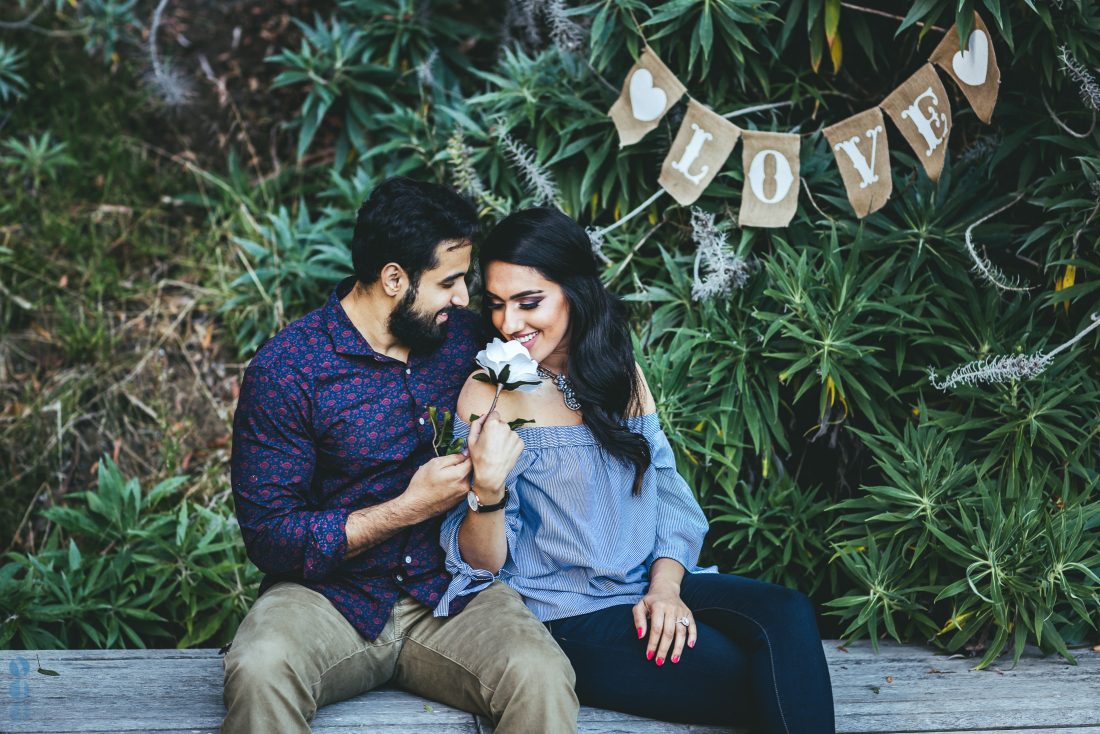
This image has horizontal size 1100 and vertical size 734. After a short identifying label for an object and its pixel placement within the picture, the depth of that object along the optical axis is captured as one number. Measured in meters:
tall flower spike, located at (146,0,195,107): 4.67
